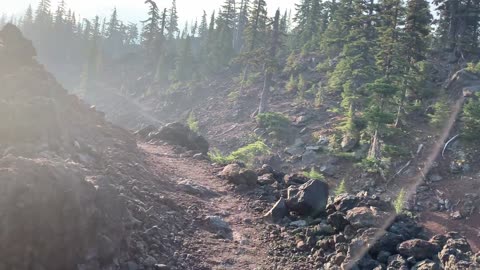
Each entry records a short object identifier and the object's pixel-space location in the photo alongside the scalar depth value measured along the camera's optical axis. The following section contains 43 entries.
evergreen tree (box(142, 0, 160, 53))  66.12
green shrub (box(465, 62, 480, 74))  29.43
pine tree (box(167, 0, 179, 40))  88.10
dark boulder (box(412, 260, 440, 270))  8.85
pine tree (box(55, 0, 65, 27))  85.62
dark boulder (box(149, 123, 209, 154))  22.64
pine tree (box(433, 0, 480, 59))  35.22
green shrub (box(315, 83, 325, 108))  35.66
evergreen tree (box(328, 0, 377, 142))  29.58
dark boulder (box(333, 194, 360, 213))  12.51
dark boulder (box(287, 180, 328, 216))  12.99
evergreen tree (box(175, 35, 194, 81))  59.78
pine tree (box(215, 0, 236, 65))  59.34
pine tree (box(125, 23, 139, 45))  110.50
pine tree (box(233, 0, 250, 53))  72.29
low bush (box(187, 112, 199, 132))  38.34
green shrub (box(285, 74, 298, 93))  42.59
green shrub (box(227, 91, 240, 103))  45.66
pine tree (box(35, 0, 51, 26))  88.25
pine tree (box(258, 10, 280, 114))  39.25
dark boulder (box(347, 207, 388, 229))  10.95
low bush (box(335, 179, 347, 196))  19.48
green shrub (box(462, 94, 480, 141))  22.23
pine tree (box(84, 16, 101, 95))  65.38
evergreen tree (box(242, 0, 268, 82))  49.92
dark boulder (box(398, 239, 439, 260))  9.62
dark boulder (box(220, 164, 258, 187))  15.83
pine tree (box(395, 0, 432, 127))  28.05
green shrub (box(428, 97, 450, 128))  24.53
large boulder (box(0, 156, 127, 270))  6.34
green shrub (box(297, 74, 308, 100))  38.69
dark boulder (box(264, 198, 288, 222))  13.03
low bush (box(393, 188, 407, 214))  16.51
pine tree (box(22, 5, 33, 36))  88.73
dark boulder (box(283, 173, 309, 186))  16.13
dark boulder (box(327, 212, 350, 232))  11.59
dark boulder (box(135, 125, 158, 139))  25.69
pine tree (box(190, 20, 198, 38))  110.24
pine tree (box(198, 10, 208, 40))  97.31
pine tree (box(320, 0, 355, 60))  41.81
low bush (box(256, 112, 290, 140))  31.40
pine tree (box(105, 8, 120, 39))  100.47
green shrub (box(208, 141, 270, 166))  20.61
